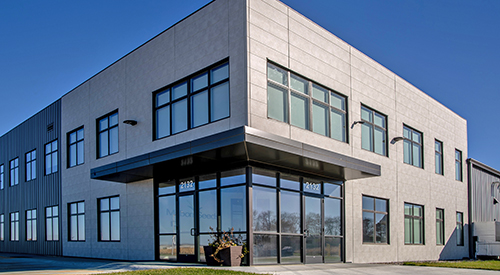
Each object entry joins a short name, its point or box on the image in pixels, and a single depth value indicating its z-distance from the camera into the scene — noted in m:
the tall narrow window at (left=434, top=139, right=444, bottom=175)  24.92
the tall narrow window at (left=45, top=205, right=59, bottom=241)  23.17
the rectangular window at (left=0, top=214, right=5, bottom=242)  29.62
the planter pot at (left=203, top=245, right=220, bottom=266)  13.36
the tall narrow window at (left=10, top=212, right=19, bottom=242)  27.83
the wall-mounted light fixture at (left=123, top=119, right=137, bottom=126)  17.15
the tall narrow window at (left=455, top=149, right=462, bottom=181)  27.39
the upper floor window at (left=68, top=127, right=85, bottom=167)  21.44
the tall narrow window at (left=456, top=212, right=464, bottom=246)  26.56
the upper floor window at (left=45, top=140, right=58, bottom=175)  23.94
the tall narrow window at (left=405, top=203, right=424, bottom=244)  21.48
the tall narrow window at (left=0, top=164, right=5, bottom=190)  30.33
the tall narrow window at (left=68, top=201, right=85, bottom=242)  21.03
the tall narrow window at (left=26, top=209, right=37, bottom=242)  25.70
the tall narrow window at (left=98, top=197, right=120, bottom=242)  18.88
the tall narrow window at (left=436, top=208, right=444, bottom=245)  24.22
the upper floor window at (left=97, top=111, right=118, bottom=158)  18.97
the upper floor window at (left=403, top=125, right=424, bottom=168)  22.06
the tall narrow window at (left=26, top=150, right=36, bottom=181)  26.36
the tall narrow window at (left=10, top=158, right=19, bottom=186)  28.50
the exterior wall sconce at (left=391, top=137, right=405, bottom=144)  20.50
